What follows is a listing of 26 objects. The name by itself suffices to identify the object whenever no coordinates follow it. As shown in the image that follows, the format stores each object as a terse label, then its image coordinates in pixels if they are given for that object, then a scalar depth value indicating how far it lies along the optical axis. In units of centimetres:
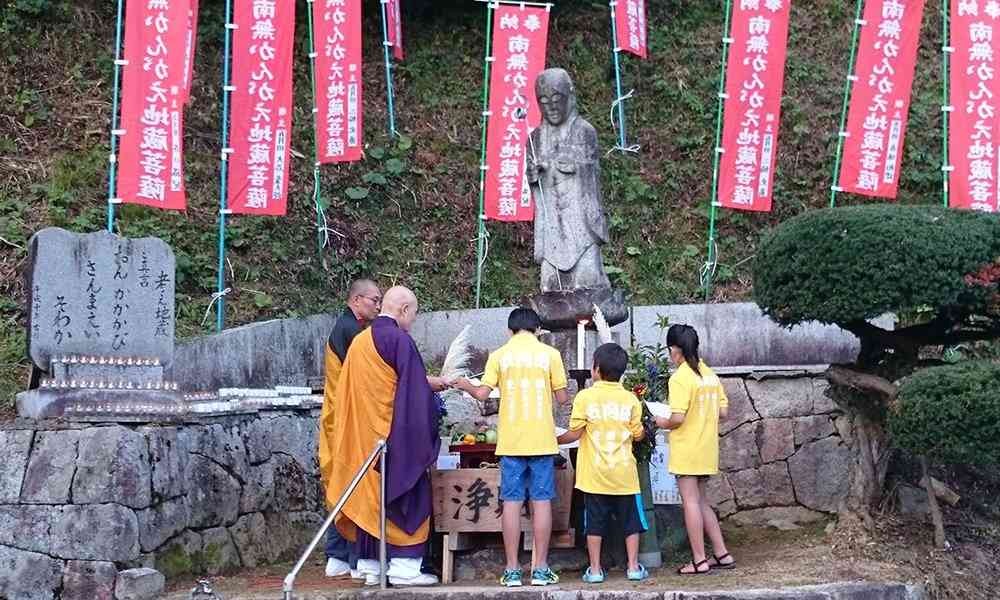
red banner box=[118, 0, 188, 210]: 1177
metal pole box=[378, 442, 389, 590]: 736
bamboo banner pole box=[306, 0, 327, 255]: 1492
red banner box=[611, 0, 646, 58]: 1603
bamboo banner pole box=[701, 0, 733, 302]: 1459
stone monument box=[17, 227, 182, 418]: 814
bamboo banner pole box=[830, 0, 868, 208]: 1392
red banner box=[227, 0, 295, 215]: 1273
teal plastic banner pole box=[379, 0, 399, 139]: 1639
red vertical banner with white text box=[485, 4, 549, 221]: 1411
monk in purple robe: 753
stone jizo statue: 1038
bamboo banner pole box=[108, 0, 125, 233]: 1223
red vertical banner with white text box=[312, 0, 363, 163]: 1376
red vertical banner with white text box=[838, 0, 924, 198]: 1340
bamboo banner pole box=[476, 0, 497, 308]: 1477
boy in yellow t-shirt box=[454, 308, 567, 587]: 742
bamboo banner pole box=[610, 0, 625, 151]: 1598
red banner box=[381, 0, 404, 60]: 1639
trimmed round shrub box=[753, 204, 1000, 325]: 777
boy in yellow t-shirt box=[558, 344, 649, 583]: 748
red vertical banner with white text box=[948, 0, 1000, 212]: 1298
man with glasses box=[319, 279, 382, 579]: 820
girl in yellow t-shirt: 768
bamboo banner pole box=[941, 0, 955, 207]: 1337
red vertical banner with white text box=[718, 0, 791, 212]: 1377
